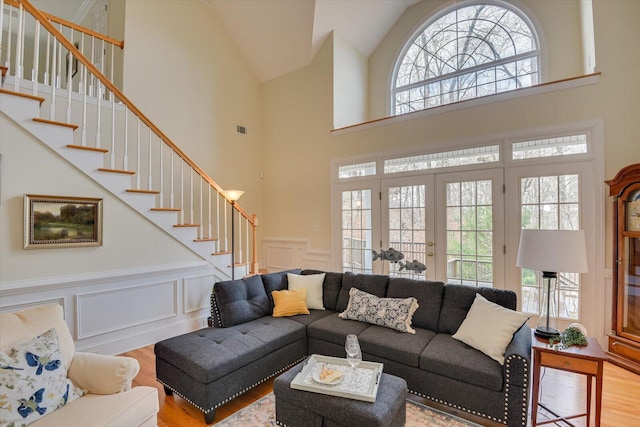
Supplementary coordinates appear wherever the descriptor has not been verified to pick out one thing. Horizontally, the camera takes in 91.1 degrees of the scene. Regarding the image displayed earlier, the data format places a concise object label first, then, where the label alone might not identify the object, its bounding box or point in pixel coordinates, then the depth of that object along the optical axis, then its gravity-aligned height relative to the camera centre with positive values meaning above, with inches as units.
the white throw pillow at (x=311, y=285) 140.6 -31.5
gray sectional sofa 84.7 -41.6
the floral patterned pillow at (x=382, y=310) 113.7 -35.5
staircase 117.1 +31.2
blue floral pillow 58.5 -33.4
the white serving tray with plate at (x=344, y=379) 73.2 -40.6
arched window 190.9 +105.6
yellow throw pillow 131.1 -36.7
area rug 88.5 -58.6
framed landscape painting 114.3 -2.5
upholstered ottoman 68.9 -44.0
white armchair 64.5 -37.4
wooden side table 77.2 -36.6
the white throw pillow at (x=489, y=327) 89.8 -33.1
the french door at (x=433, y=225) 163.3 -4.3
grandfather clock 119.6 -19.4
